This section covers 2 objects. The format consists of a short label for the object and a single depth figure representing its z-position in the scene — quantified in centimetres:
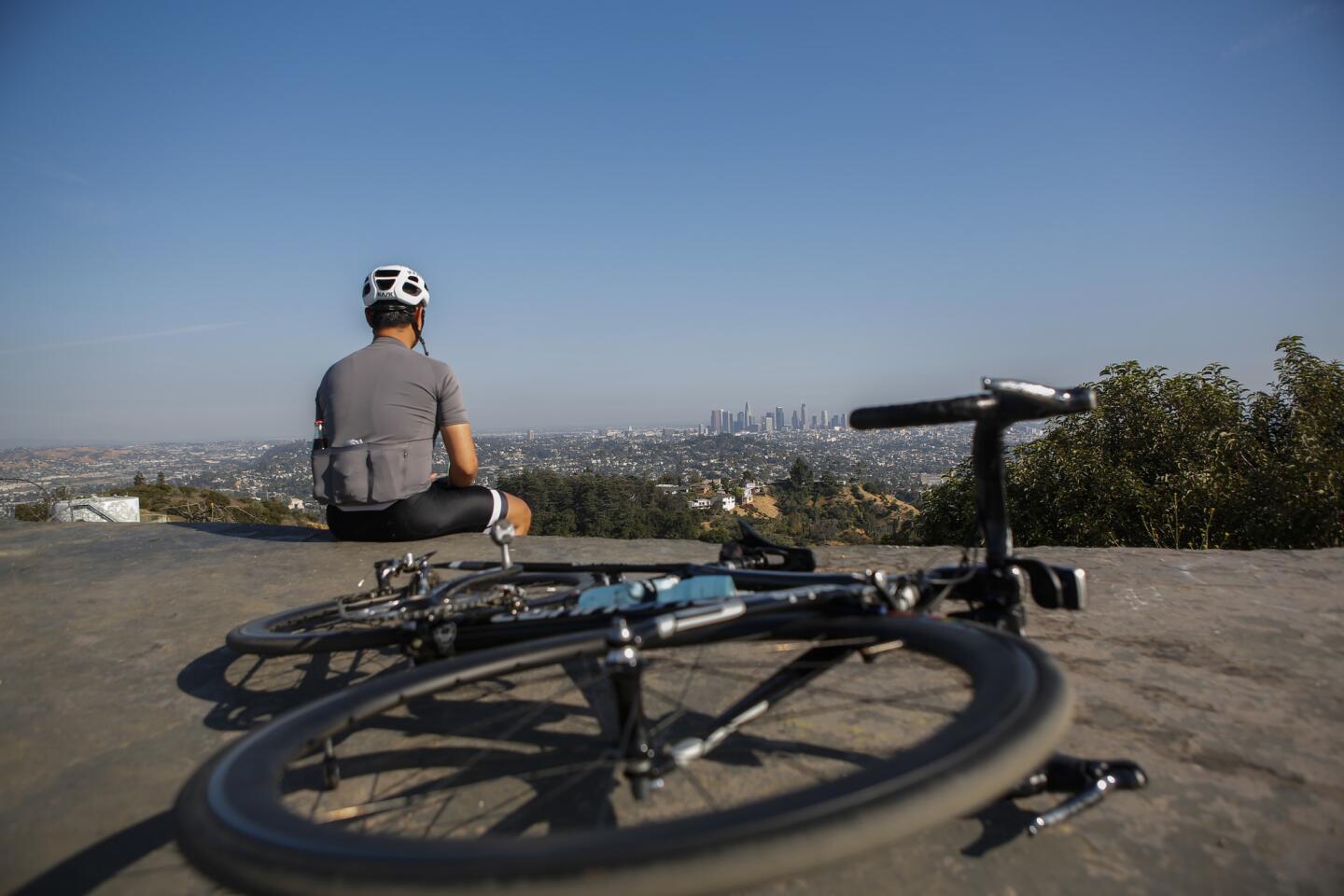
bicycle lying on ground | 86
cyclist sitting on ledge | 422
